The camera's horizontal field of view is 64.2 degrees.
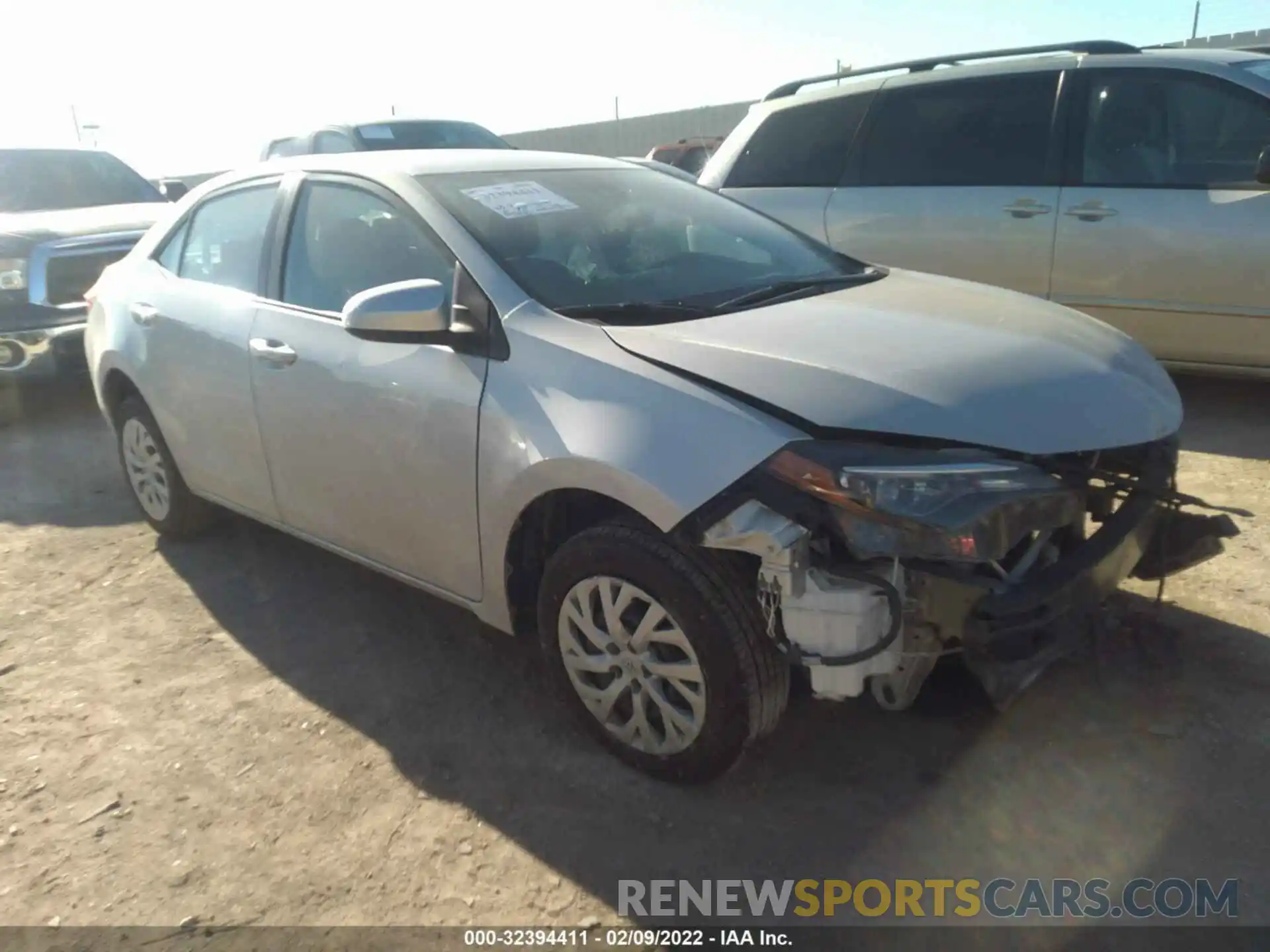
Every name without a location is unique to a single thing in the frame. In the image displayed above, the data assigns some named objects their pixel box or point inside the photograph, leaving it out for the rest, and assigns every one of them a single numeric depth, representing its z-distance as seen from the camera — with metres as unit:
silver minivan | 4.98
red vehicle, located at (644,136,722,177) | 15.41
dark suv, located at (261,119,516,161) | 8.94
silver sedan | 2.26
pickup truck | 6.63
